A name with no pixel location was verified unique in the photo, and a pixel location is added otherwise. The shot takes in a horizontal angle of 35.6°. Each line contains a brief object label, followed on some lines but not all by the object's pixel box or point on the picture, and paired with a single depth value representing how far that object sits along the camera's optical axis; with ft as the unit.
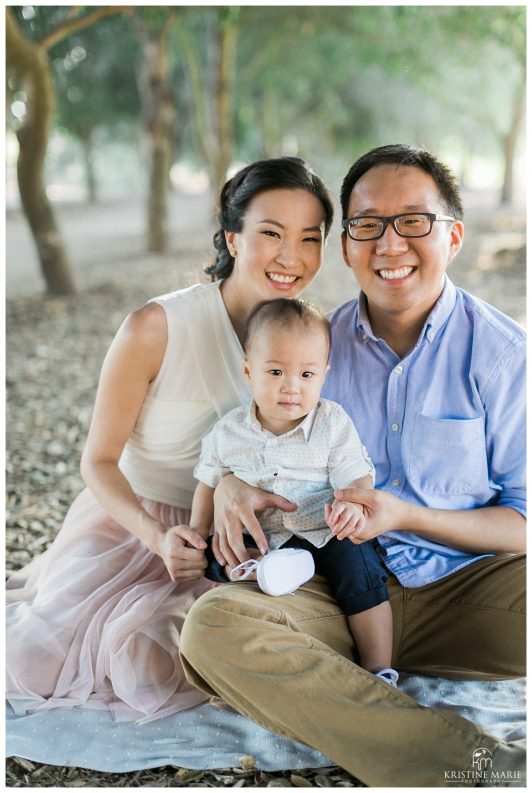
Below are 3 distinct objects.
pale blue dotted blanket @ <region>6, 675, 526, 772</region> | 8.35
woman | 9.12
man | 8.88
